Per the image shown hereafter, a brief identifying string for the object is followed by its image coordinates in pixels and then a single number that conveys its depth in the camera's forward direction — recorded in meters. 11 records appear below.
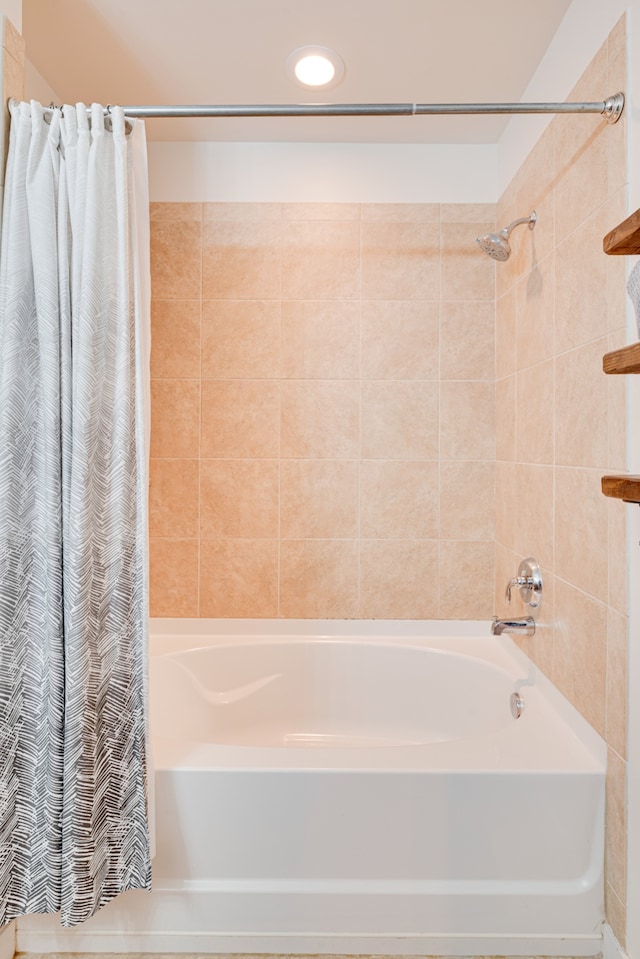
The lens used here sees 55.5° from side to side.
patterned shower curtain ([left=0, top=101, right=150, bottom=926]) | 1.38
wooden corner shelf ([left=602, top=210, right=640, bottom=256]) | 0.98
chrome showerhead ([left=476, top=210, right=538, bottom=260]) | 1.99
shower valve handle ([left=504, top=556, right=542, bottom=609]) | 1.88
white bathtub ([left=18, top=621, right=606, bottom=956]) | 1.44
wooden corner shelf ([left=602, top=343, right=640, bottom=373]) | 0.98
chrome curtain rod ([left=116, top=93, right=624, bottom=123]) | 1.40
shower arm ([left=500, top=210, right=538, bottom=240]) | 1.94
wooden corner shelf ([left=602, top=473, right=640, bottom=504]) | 1.02
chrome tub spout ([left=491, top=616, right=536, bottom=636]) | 1.91
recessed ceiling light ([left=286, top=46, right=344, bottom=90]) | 1.85
